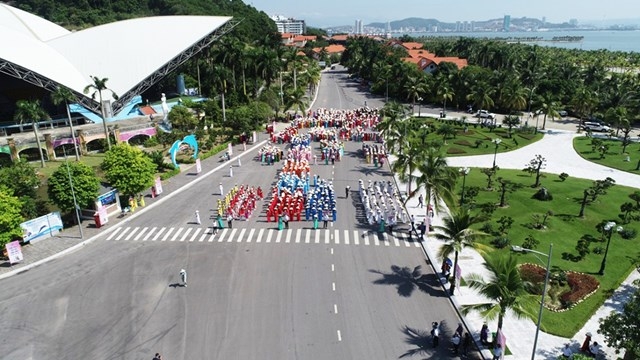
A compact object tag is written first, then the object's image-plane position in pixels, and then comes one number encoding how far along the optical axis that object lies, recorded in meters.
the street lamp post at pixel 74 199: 33.56
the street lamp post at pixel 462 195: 39.28
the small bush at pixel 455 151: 55.45
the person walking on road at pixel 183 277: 27.17
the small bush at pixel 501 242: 31.45
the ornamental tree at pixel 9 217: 29.80
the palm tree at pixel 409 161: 38.00
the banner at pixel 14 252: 29.98
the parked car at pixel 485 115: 72.47
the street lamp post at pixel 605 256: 25.25
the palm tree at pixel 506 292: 18.77
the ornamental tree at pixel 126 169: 37.69
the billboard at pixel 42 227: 33.12
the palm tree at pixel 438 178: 31.33
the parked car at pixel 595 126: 66.94
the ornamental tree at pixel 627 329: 17.75
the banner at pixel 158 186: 43.06
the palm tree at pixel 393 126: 48.16
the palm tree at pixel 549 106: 62.31
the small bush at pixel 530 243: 30.70
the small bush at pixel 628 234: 32.28
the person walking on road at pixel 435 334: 21.56
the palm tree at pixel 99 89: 51.41
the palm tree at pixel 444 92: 78.88
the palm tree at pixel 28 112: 46.88
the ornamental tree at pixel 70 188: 34.06
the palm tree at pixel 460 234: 23.70
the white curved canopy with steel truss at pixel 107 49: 56.09
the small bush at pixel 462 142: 58.93
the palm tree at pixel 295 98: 73.31
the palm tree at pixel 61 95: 49.92
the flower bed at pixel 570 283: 25.03
